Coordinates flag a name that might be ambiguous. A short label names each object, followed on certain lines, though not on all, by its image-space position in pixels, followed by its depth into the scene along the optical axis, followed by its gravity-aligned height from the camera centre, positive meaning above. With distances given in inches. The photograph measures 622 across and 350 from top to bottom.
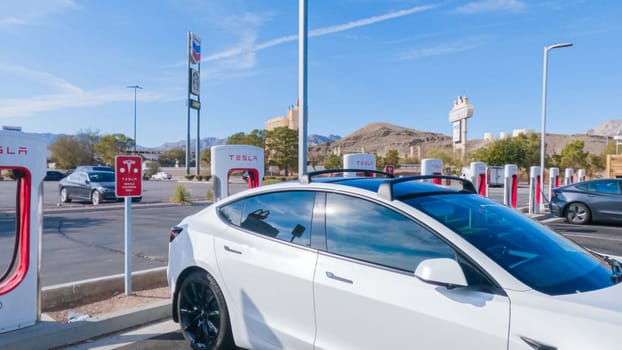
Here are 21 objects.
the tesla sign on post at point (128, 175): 194.9 -5.9
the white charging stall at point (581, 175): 988.8 -14.6
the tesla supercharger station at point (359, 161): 370.0 +3.9
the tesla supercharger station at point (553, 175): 677.6 -10.8
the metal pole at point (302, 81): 315.6 +61.3
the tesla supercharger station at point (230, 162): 251.9 +0.6
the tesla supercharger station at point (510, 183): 543.2 -19.3
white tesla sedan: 88.8 -26.4
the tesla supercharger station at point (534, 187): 590.9 -25.8
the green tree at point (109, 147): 2861.7 +94.6
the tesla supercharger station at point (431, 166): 452.2 +0.4
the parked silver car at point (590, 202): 481.4 -37.2
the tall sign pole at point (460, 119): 3366.1 +382.1
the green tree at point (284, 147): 2760.8 +110.5
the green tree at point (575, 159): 2346.2 +51.0
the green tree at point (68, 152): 2778.1 +56.4
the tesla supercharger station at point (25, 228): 149.2 -24.0
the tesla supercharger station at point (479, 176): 492.1 -10.1
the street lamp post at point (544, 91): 653.6 +122.3
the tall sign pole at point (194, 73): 2001.7 +413.0
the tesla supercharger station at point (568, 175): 863.7 -13.1
